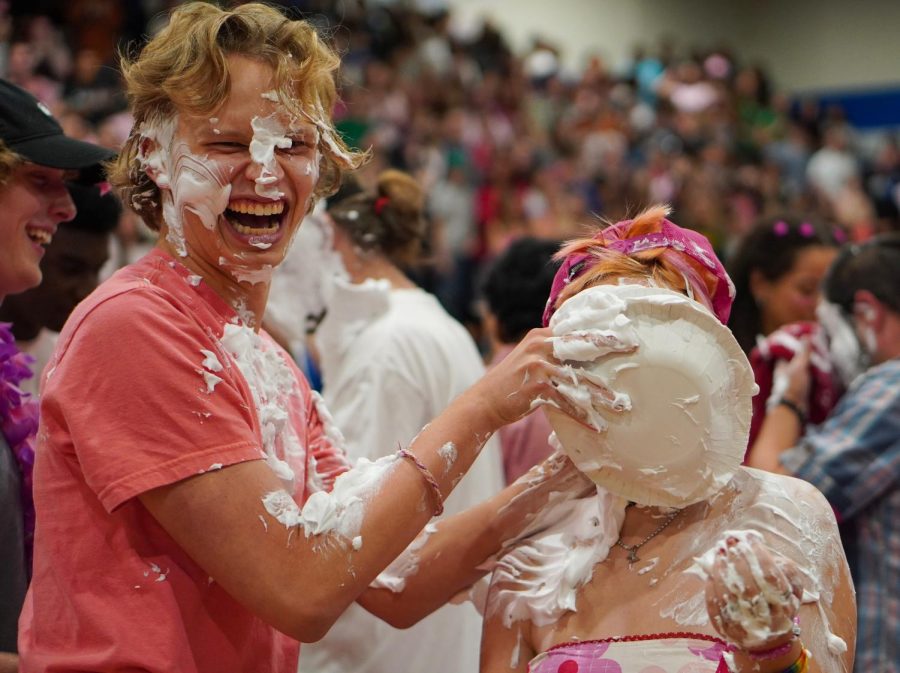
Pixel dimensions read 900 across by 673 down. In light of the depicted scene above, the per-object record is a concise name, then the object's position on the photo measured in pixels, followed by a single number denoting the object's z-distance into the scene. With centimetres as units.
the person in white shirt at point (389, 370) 298
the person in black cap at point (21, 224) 218
